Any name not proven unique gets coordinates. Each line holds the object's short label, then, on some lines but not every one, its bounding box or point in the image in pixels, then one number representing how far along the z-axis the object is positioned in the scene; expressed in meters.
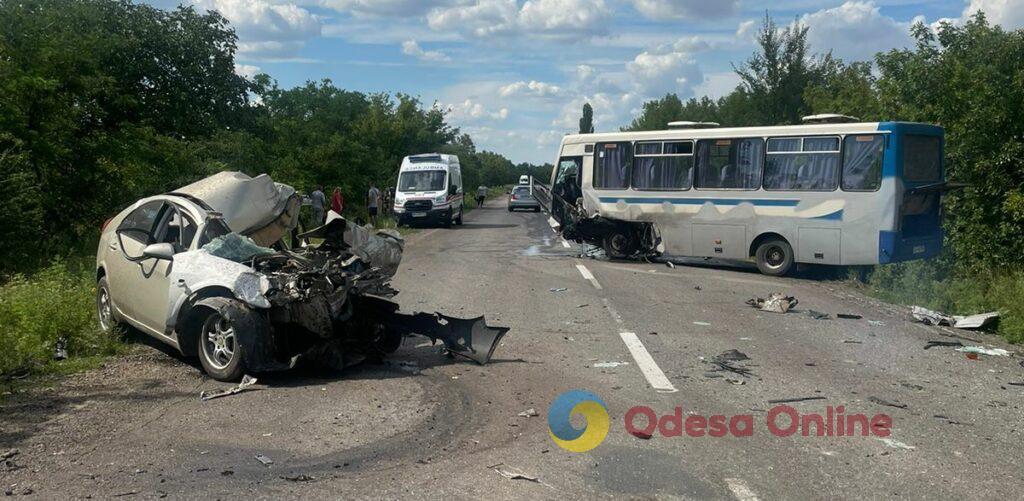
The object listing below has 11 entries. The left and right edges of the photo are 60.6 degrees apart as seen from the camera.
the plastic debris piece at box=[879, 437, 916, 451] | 5.84
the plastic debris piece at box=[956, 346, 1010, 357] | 9.63
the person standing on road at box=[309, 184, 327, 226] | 28.32
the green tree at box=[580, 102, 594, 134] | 108.01
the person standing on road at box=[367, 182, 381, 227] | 34.19
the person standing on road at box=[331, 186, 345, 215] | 28.28
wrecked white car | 7.33
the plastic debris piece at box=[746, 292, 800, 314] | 12.62
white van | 35.19
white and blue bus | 16.42
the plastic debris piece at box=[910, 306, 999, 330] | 11.46
